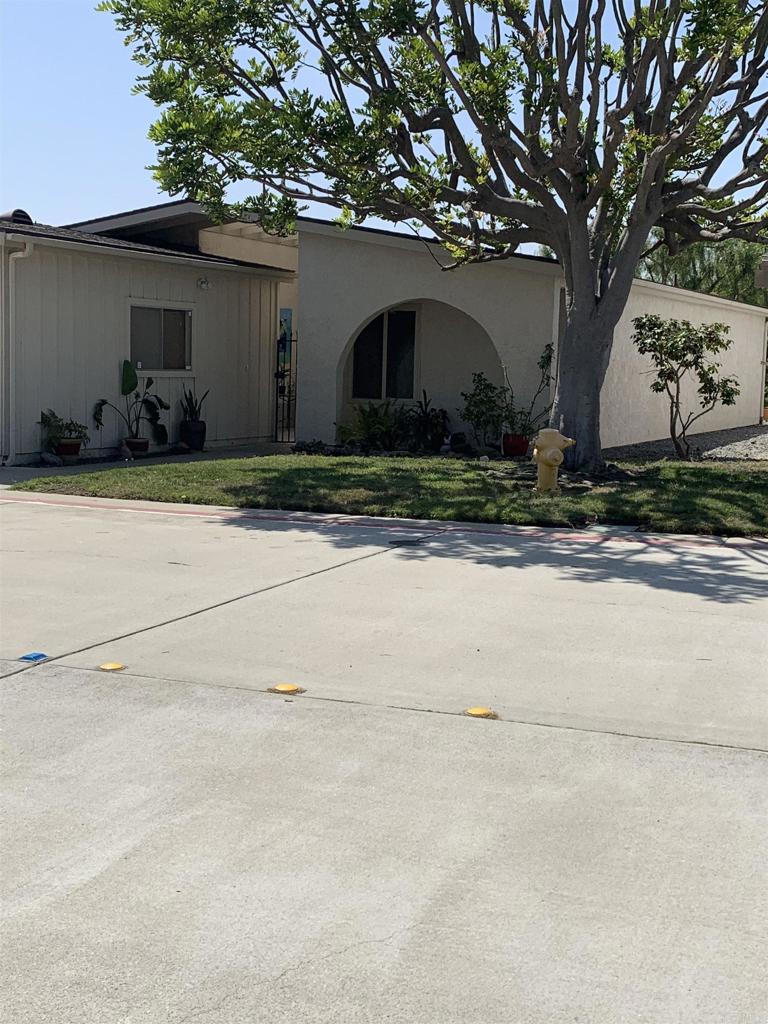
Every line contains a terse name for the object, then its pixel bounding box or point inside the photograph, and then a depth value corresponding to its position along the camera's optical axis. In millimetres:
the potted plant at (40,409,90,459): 16109
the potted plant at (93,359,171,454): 17297
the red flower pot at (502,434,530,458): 16969
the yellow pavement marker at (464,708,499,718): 5203
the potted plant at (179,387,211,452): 18500
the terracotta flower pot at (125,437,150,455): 17344
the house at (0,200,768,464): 16281
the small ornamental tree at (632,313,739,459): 16203
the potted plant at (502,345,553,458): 16938
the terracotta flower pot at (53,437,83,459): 16094
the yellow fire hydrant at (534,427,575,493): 12477
